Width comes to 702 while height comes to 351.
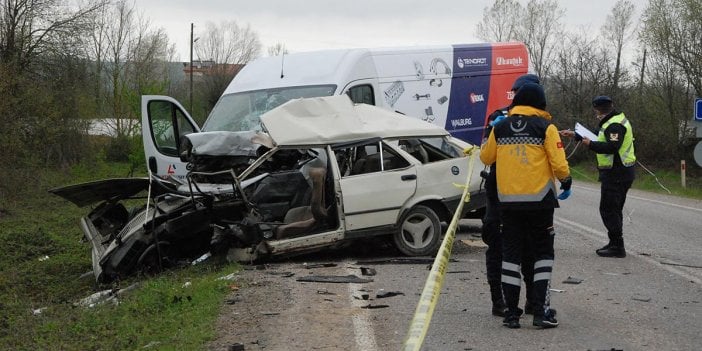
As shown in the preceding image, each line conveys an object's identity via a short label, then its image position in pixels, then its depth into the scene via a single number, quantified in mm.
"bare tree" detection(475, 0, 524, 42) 60969
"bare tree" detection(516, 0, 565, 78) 55562
